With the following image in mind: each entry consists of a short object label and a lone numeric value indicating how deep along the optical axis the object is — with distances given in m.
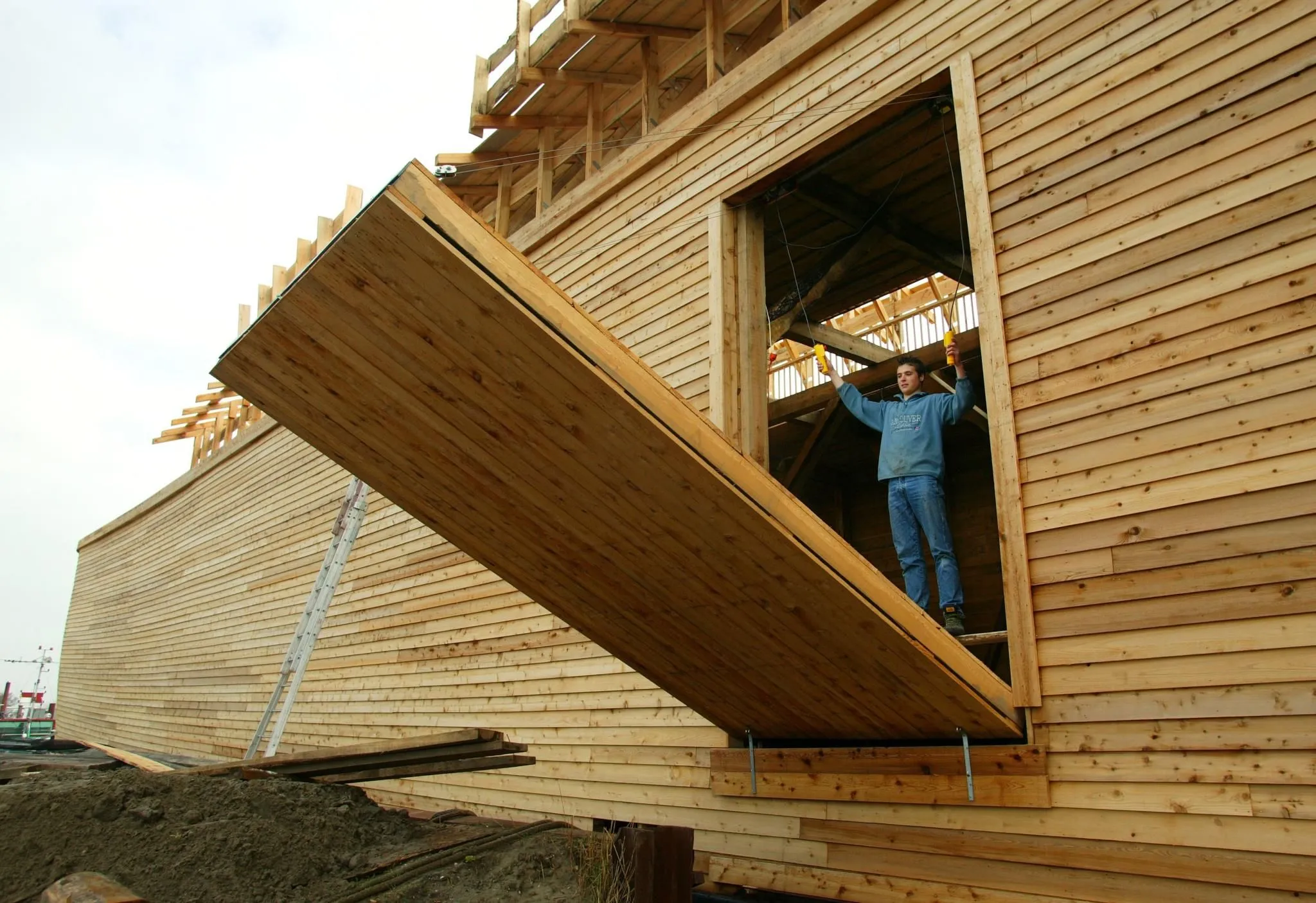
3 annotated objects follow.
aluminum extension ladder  7.57
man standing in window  4.90
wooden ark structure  3.42
